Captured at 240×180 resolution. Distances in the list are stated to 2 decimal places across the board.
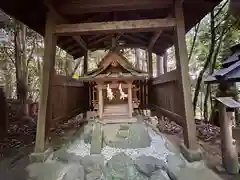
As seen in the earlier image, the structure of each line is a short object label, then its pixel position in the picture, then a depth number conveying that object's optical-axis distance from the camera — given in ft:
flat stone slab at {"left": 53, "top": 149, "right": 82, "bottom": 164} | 8.04
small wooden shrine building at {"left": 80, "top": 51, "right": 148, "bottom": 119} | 9.93
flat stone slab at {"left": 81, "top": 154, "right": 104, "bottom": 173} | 7.53
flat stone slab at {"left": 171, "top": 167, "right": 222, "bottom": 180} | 6.51
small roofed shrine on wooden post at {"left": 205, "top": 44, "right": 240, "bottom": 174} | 7.11
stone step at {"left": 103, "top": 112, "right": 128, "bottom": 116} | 10.93
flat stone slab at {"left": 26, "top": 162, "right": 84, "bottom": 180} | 6.80
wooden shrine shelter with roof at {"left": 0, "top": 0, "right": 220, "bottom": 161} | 7.88
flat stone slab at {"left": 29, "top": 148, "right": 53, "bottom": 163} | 7.58
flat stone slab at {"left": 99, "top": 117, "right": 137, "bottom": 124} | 10.24
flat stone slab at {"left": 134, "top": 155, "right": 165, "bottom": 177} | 7.33
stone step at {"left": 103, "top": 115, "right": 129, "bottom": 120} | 10.69
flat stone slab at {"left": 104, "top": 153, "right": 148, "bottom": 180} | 7.30
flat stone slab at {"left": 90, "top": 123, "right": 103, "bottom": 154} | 8.78
